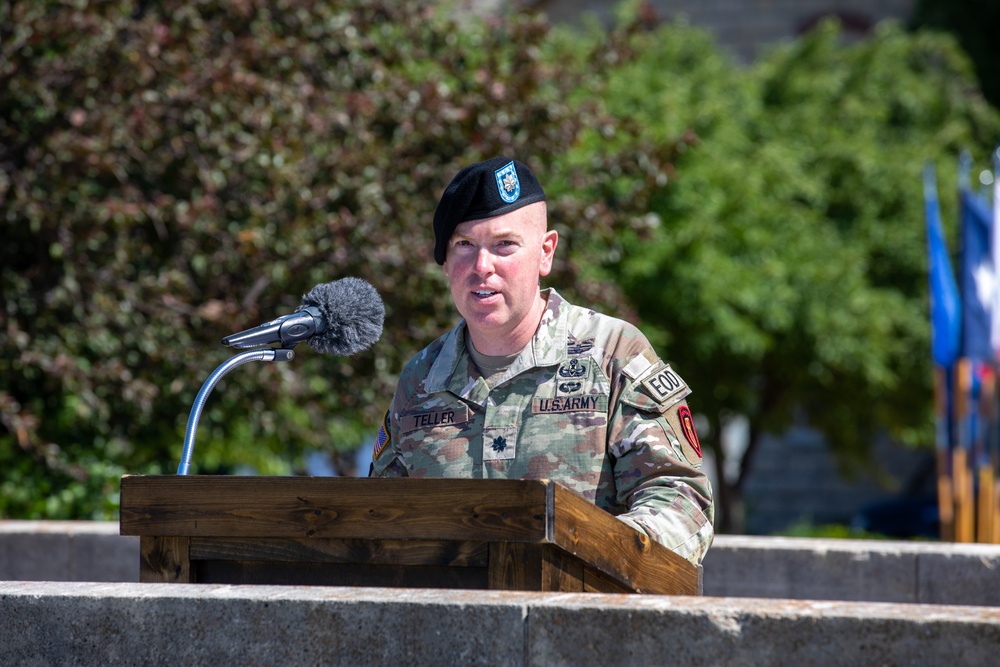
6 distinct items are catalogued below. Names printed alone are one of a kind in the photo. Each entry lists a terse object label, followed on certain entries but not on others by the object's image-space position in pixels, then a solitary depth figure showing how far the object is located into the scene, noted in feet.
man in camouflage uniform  22.70
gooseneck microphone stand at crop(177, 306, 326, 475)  21.11
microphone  21.50
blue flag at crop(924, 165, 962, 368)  79.41
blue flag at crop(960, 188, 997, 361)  76.84
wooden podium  17.62
